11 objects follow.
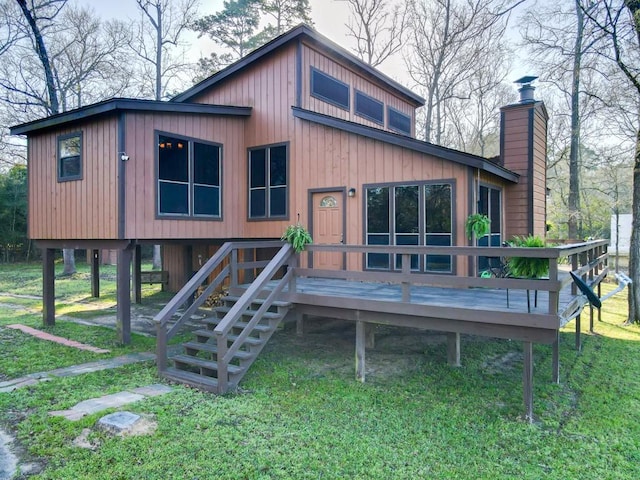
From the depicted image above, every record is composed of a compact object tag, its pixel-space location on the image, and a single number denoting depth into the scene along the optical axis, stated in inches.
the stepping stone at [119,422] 163.9
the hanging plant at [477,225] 290.7
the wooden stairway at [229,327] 214.7
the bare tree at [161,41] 841.5
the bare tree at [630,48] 354.0
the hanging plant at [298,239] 265.9
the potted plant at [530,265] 200.4
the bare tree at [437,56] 732.7
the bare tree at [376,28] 805.2
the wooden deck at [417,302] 189.0
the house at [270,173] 316.8
